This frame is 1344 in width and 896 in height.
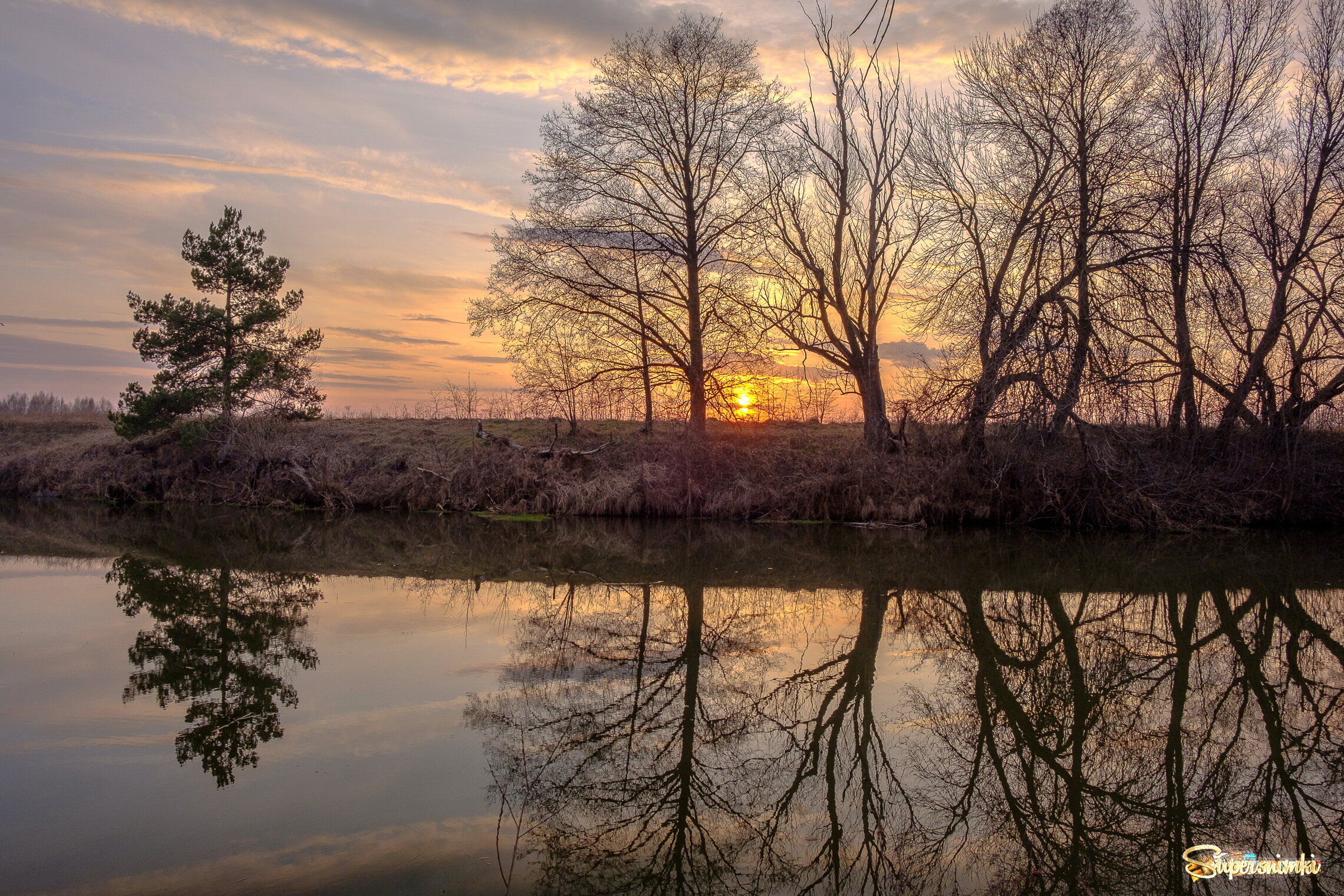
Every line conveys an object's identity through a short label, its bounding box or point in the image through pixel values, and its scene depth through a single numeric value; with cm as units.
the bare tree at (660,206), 2077
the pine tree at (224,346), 2212
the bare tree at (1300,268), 1858
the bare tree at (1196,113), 1914
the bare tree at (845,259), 2094
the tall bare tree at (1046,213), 1546
